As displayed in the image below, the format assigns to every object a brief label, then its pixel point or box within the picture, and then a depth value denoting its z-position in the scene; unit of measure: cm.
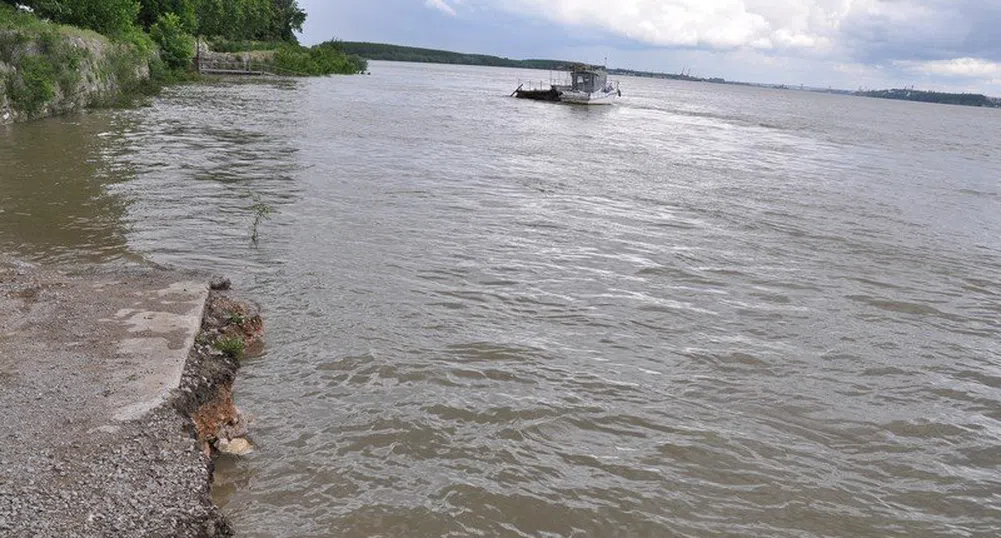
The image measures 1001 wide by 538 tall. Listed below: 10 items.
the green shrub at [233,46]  7488
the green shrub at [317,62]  8044
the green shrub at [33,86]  2316
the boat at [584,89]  6259
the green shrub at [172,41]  5100
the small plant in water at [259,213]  1215
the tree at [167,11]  5756
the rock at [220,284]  896
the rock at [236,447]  586
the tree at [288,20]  10931
